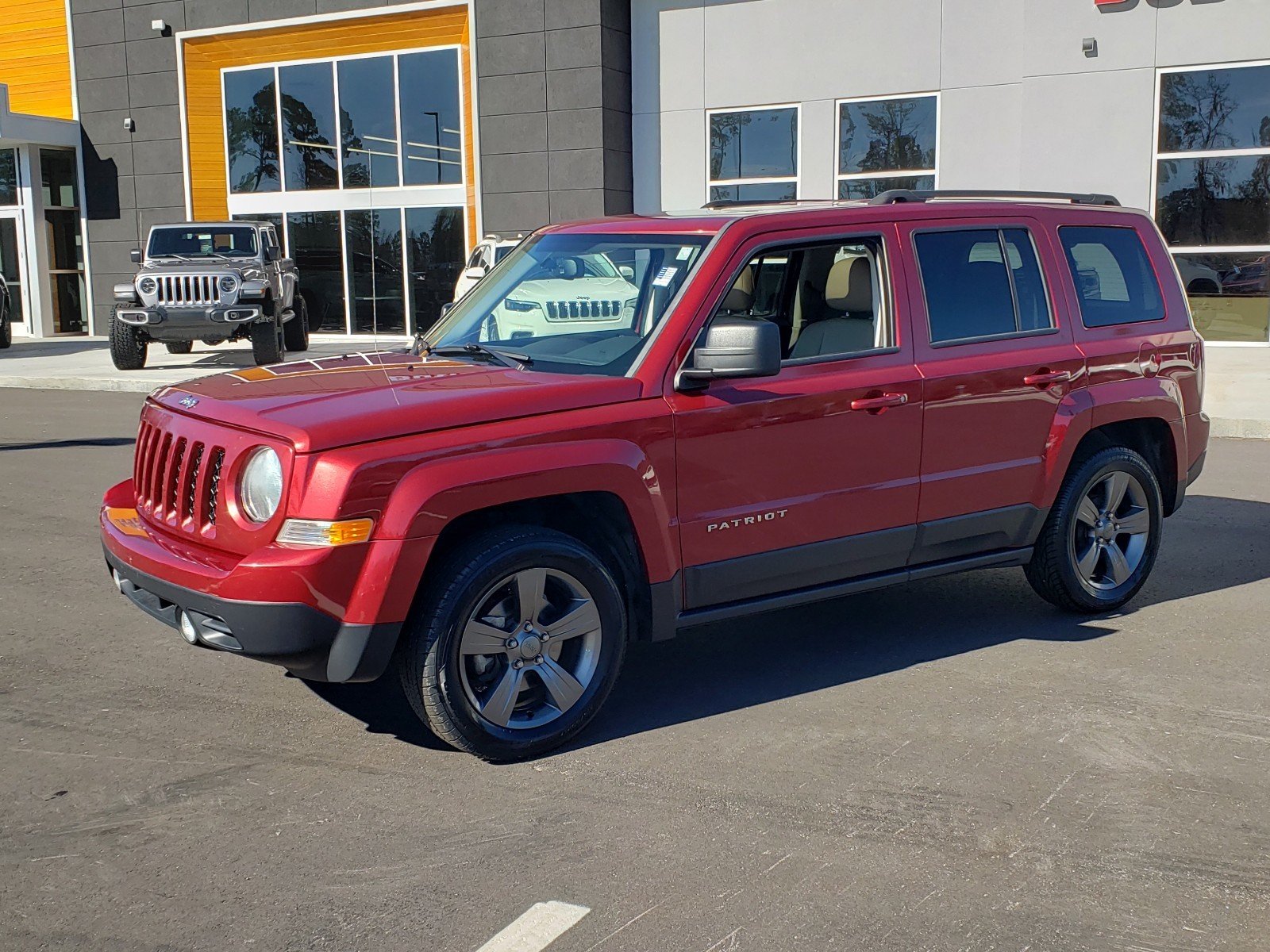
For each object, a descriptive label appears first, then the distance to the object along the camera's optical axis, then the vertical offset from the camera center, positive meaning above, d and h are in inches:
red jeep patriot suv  163.9 -24.4
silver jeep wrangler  724.7 -5.7
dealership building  781.9 +105.2
